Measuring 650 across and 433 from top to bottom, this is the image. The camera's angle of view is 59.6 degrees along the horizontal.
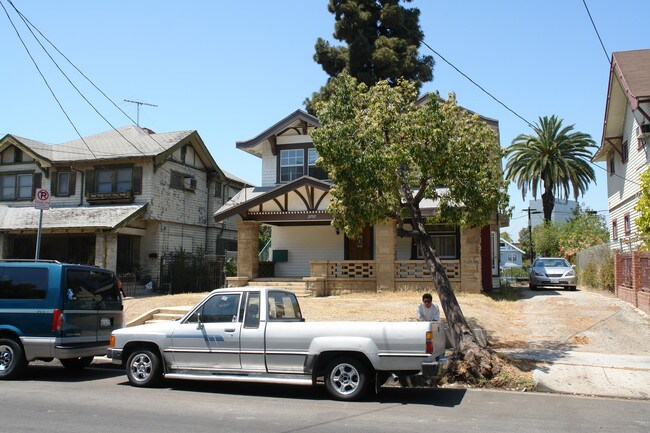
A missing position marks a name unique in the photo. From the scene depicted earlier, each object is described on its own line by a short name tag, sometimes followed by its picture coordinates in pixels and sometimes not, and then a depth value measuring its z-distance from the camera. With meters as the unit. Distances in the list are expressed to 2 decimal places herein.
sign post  13.58
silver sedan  24.20
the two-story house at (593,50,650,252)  21.08
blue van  9.84
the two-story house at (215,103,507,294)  19.77
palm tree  36.41
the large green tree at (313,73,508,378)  10.80
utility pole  47.56
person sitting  10.23
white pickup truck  8.01
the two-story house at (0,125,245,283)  26.50
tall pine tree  35.28
